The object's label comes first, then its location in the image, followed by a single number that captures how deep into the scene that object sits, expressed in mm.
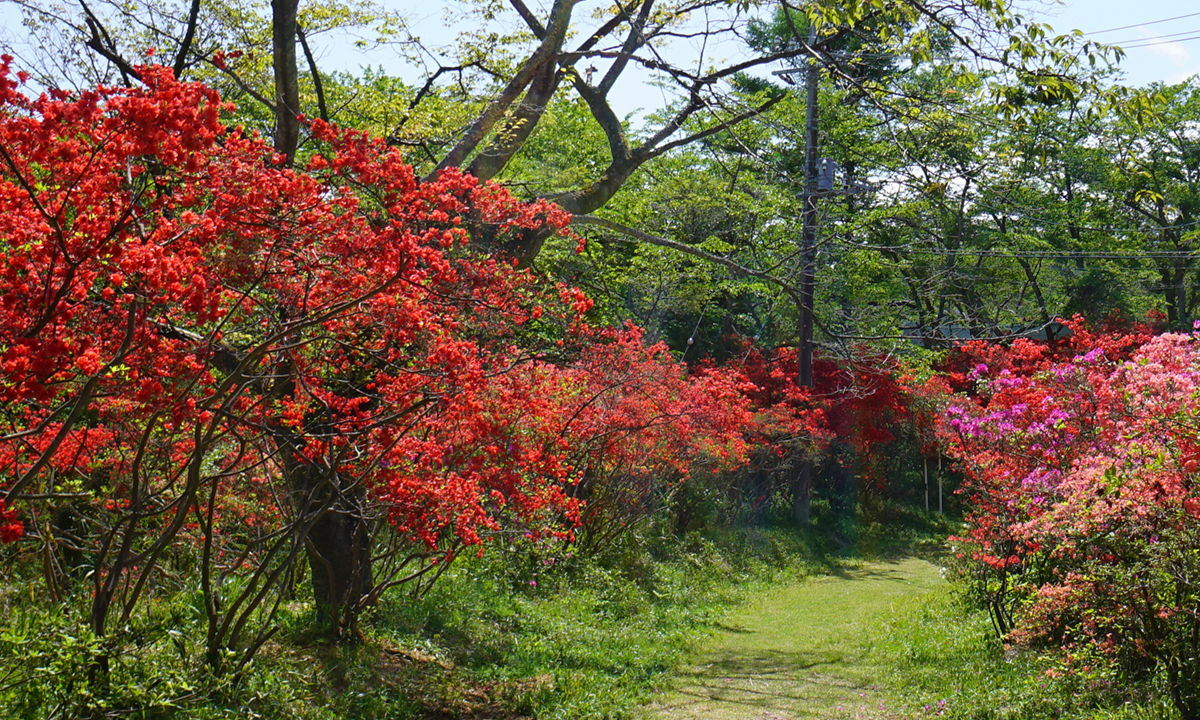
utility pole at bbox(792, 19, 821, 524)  18203
